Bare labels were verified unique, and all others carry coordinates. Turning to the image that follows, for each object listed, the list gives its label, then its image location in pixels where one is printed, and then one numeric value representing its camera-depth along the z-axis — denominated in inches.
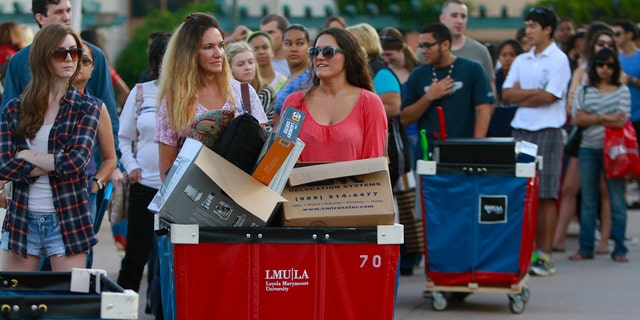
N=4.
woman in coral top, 397.0
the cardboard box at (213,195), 330.0
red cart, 334.1
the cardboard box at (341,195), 339.7
